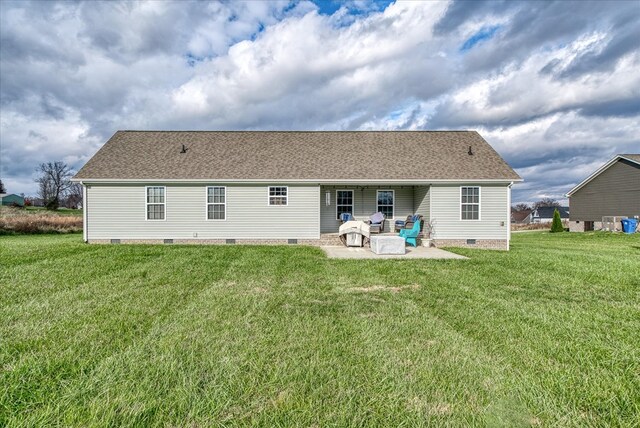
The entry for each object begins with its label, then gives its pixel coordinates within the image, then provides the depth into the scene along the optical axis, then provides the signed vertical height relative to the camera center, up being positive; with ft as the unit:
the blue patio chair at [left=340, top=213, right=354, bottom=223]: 48.14 -1.12
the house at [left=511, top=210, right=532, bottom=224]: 257.18 -5.77
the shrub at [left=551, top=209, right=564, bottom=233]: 88.16 -4.12
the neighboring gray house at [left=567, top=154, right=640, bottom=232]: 76.48 +3.55
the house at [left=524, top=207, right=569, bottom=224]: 228.84 -3.76
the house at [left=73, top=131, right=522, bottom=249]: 44.27 +1.49
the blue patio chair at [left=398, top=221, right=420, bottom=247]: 41.29 -3.13
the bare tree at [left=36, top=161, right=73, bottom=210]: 180.65 +16.05
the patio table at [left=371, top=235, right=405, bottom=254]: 34.88 -3.80
